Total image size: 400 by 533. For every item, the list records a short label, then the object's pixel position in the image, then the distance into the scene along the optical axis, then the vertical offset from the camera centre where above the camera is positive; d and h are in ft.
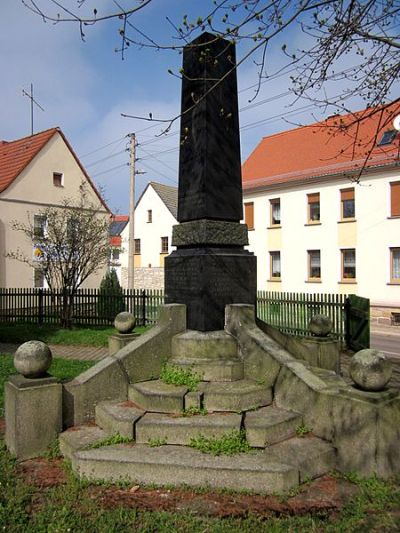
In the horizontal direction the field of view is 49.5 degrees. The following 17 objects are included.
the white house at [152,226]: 114.73 +14.67
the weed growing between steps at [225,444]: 12.26 -4.77
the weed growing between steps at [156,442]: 12.87 -4.83
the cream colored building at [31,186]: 68.18 +16.29
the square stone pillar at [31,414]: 13.41 -4.18
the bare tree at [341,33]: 13.28 +8.85
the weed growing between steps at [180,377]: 15.13 -3.50
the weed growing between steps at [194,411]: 13.79 -4.23
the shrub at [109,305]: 52.37 -2.98
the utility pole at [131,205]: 64.90 +11.46
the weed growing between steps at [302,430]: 13.28 -4.70
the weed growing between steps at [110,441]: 12.89 -4.86
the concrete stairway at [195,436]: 11.44 -4.84
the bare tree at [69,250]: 47.98 +3.48
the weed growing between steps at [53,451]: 13.58 -5.37
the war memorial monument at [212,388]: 11.74 -3.62
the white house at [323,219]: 65.00 +9.80
